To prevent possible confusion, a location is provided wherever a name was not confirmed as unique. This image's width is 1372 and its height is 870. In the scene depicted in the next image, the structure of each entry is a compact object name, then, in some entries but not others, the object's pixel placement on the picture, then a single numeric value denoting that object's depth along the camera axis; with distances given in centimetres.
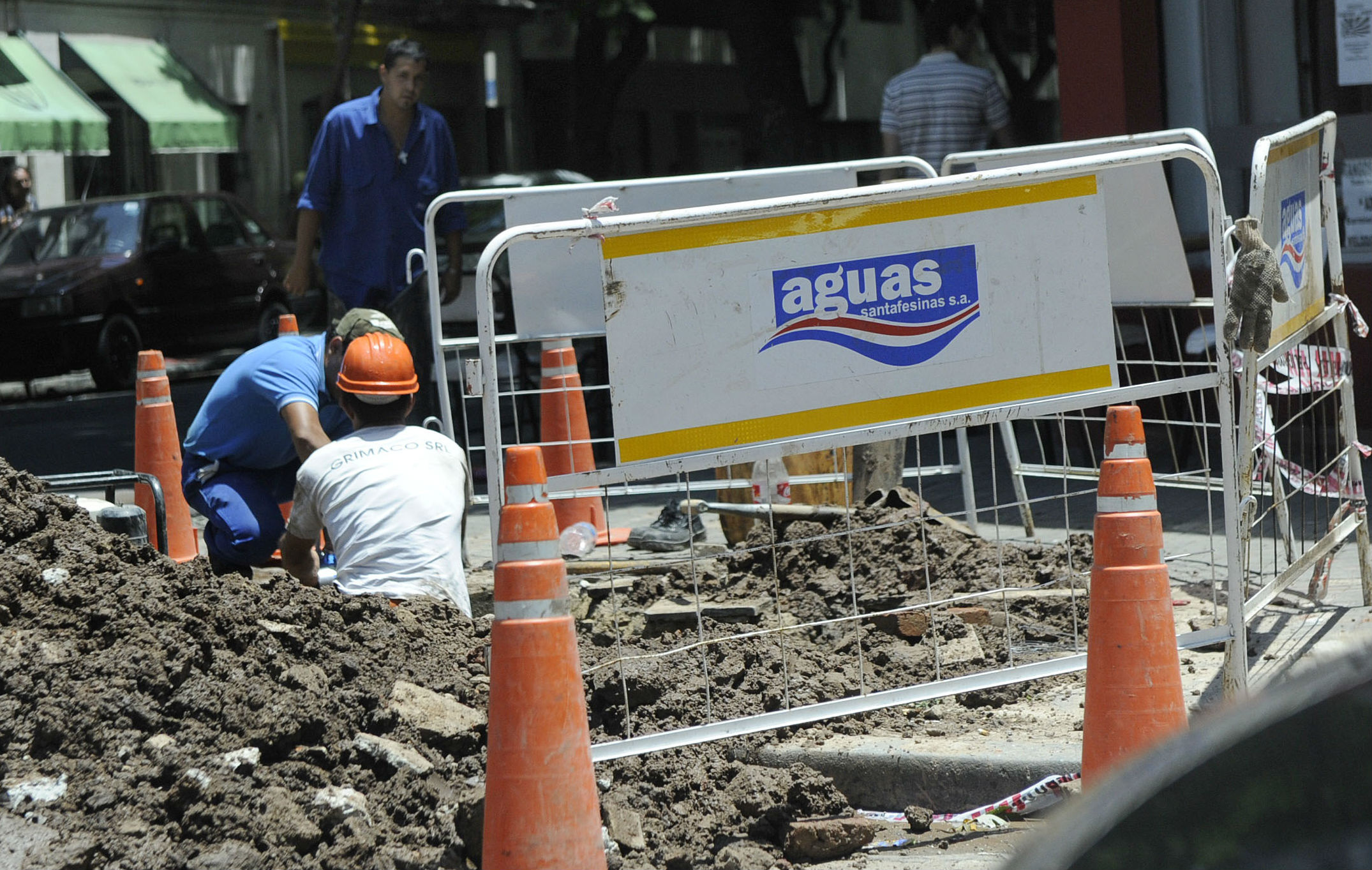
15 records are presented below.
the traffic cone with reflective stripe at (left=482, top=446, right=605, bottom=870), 627
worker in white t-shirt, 938
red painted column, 1825
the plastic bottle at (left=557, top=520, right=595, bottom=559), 1082
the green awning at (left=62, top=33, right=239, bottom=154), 4862
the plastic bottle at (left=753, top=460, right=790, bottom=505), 1264
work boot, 1347
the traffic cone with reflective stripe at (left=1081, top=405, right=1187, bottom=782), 716
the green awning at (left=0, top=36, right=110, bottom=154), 4431
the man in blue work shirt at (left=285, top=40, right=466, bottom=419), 1463
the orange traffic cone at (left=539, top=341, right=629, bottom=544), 1343
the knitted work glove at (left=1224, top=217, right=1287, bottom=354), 827
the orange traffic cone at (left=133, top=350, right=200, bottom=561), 1410
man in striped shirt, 1820
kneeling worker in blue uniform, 1141
